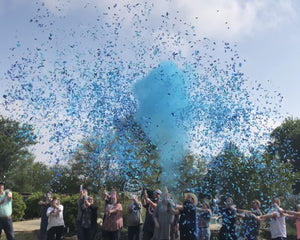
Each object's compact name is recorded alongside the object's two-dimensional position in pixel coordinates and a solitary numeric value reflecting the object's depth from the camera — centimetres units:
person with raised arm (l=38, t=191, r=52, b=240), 949
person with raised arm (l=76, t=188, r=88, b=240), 876
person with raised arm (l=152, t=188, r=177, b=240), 703
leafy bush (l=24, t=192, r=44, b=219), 2094
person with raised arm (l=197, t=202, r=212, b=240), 890
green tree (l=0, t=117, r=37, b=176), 4119
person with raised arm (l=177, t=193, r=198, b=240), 735
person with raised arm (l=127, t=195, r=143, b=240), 862
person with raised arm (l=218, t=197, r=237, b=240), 812
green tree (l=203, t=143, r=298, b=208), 1071
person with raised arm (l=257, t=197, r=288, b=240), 801
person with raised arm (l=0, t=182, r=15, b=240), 838
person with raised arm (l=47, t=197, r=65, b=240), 868
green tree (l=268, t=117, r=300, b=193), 3281
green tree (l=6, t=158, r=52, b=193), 4720
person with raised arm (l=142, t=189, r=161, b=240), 814
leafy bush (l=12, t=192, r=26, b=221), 1824
